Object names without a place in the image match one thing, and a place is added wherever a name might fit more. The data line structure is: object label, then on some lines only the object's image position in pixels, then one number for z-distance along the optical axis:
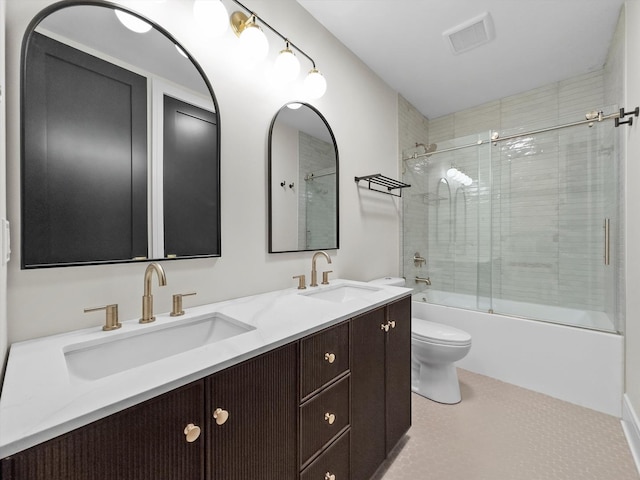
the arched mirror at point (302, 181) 1.54
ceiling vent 1.87
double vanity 0.50
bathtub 1.79
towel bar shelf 2.17
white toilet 1.83
